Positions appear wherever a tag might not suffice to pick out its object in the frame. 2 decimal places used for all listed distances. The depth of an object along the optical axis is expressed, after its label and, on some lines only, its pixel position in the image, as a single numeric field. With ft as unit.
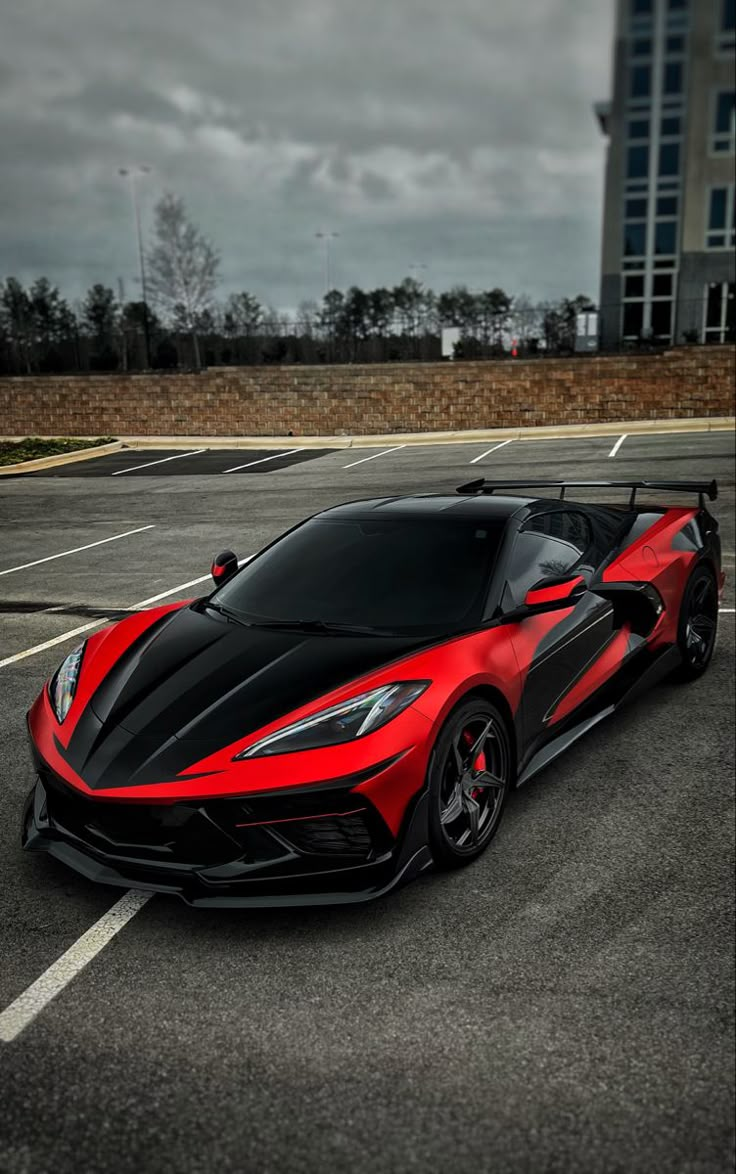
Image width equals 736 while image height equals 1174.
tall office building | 138.62
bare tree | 165.27
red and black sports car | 10.80
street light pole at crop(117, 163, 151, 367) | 150.12
